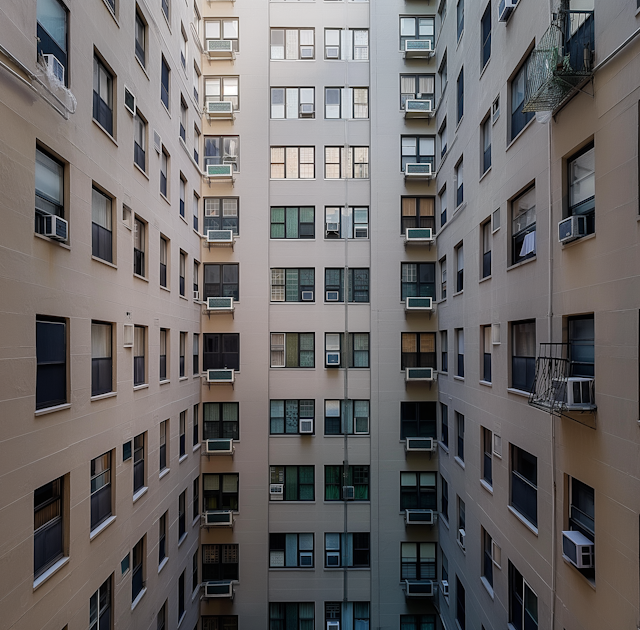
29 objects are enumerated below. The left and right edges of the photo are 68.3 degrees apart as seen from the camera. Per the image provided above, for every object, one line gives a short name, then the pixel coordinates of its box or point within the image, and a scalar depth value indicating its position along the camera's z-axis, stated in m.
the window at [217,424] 18.77
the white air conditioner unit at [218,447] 18.17
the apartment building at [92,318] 6.95
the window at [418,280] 19.48
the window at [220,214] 19.33
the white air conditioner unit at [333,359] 19.12
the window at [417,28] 19.44
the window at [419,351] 19.33
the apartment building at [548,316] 6.82
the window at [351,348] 19.38
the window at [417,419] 19.08
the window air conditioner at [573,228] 7.74
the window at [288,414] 19.02
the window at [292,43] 19.53
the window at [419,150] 19.48
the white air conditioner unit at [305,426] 18.75
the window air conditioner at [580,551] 7.47
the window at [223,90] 19.34
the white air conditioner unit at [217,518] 17.91
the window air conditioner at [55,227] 7.61
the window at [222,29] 19.20
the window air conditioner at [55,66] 7.44
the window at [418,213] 19.59
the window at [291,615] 18.34
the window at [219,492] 18.47
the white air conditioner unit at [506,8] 10.73
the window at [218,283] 19.20
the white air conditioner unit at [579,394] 7.40
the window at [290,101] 19.59
